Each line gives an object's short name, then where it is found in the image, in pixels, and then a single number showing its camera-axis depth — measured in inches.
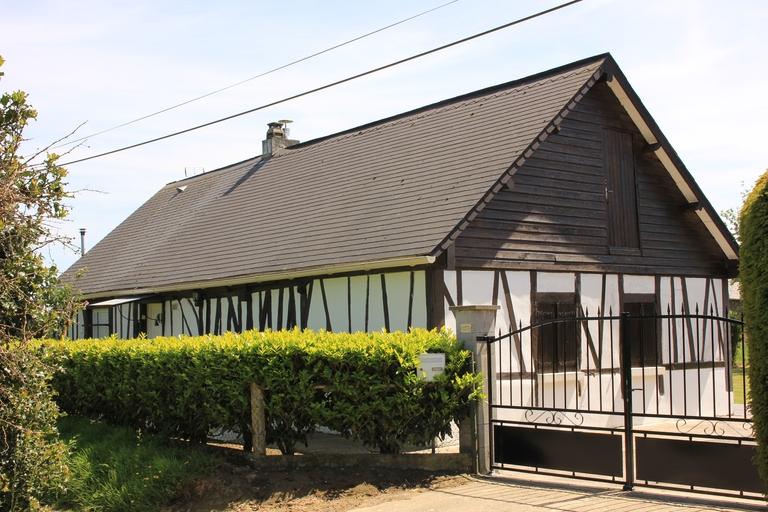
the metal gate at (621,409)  336.8
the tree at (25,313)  329.1
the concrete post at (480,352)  399.5
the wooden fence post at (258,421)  414.6
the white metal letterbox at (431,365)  386.6
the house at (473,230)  548.4
